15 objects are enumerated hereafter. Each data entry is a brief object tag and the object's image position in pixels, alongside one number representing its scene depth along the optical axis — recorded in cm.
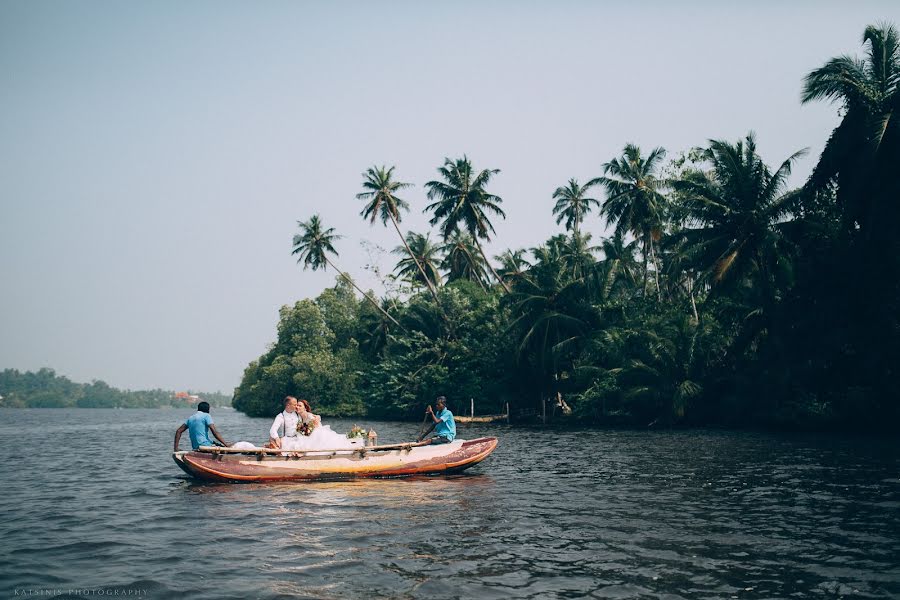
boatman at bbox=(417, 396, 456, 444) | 2009
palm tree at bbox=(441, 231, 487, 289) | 6944
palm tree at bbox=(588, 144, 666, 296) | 4941
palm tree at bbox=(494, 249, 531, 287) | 5928
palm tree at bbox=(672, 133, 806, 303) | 3606
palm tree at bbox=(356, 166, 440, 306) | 5756
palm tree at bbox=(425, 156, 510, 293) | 5647
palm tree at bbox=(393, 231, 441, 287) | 6944
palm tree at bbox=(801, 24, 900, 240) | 2816
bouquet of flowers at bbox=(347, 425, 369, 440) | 1961
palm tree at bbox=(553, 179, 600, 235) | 6069
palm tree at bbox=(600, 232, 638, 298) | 4881
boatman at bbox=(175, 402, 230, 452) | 1808
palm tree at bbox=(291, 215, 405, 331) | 6372
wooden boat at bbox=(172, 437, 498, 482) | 1727
